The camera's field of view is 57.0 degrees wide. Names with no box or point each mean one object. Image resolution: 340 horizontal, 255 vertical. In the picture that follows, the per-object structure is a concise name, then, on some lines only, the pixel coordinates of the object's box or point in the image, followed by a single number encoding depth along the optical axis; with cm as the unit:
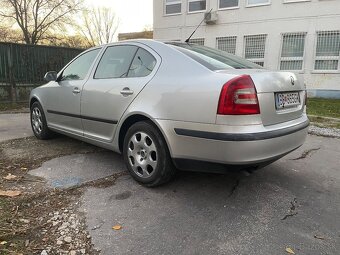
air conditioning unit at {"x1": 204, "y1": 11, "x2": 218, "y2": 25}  1627
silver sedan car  275
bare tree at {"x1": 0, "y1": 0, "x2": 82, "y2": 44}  2117
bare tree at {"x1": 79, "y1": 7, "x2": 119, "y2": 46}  4056
